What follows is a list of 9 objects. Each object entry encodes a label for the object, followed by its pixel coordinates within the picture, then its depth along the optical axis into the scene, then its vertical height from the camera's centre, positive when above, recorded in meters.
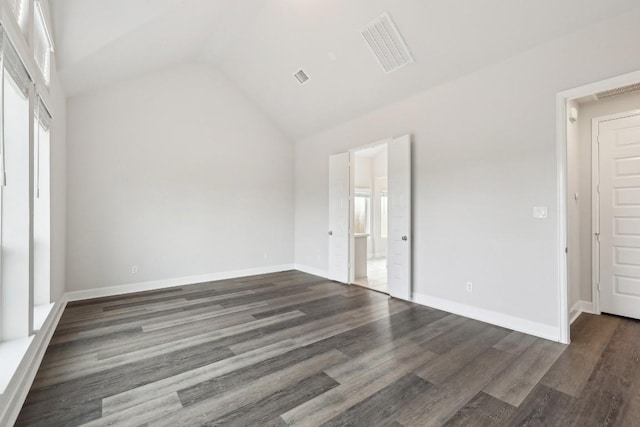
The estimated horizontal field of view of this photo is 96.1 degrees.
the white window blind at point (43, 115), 2.55 +0.97
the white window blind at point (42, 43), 2.38 +1.58
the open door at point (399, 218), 4.06 -0.07
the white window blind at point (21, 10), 1.92 +1.44
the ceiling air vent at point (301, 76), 4.63 +2.25
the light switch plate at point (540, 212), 2.90 +0.00
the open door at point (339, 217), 5.21 -0.06
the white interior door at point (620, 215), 3.38 -0.04
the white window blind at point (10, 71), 1.66 +0.98
